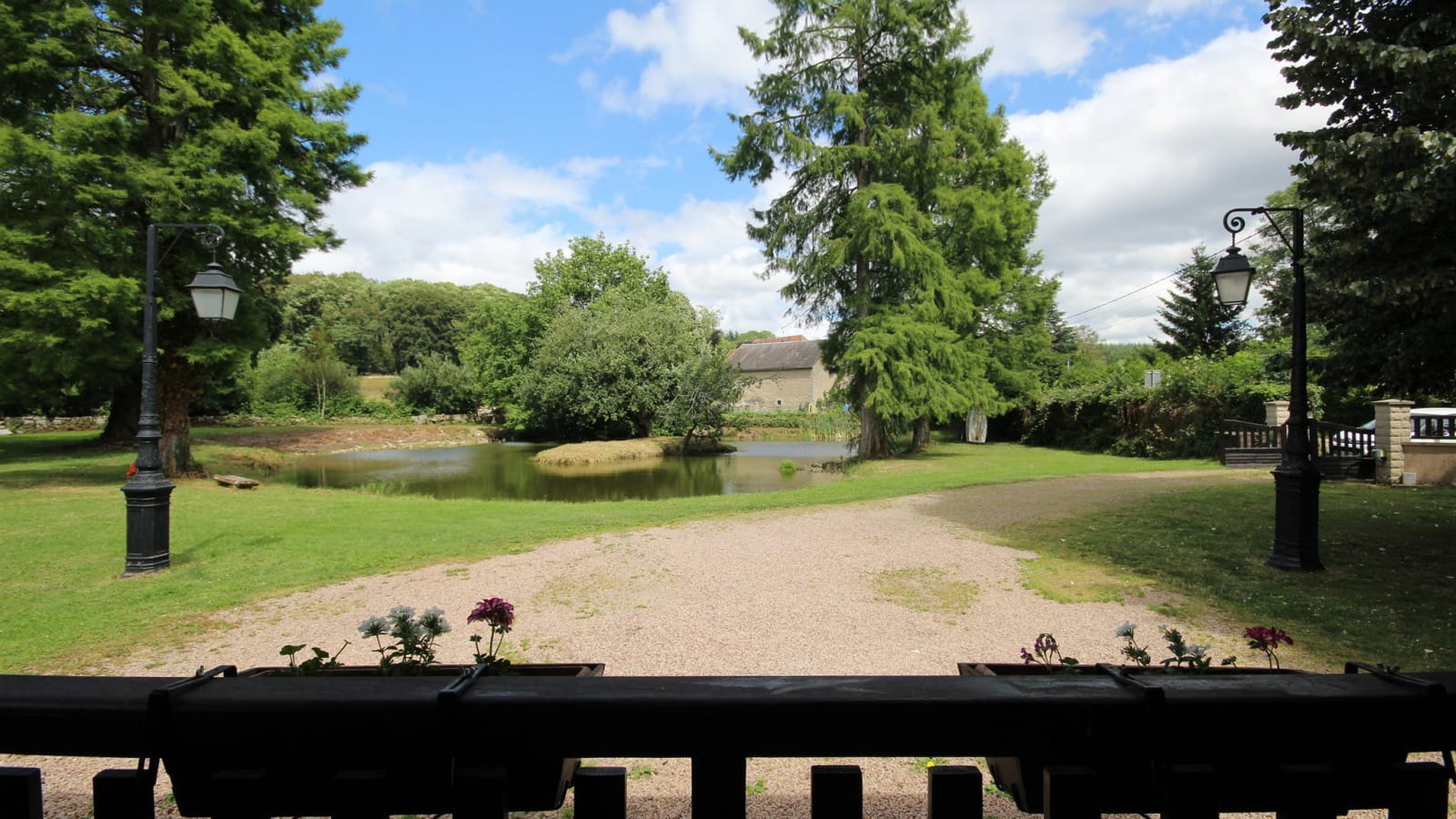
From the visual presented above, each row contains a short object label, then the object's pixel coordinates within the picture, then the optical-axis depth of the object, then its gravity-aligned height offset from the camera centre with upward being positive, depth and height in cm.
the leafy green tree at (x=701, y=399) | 3344 +70
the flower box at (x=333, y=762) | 148 -76
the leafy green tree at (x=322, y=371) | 4609 +249
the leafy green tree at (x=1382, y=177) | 550 +195
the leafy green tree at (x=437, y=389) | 4822 +150
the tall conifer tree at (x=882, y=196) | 2142 +707
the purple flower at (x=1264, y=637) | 266 -80
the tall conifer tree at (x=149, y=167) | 1331 +474
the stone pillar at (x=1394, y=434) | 1366 -21
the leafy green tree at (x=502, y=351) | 4419 +389
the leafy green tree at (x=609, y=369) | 3347 +209
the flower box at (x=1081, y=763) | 157 -88
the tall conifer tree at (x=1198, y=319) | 3944 +561
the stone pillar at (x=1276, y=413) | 1844 +22
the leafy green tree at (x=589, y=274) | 4628 +911
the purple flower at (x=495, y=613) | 303 -86
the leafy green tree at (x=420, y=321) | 7098 +895
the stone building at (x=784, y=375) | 6166 +354
